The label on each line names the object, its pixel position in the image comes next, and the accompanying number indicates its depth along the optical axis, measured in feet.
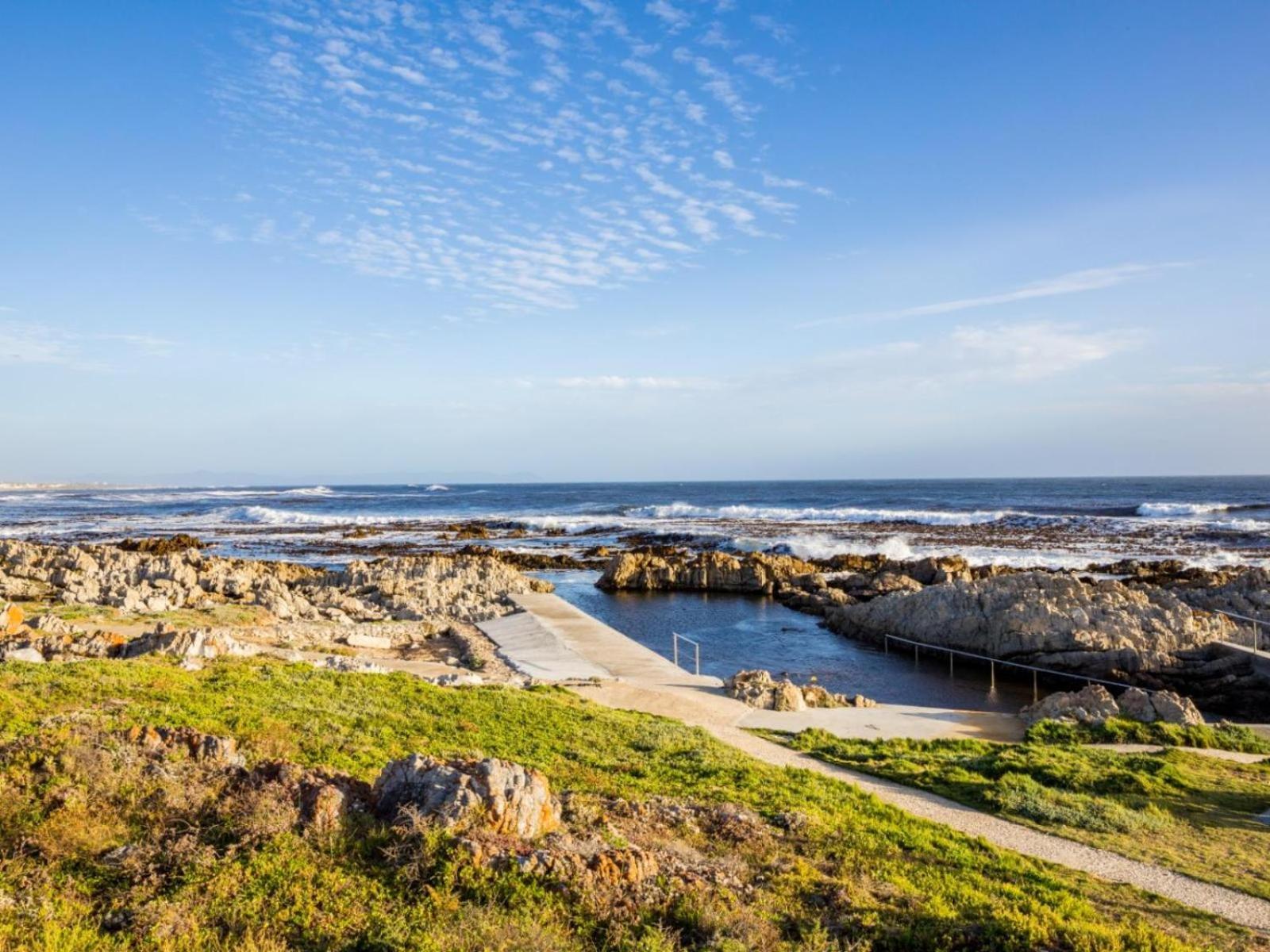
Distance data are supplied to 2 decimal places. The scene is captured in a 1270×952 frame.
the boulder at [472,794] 23.73
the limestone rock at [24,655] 45.65
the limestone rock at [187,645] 53.78
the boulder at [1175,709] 55.06
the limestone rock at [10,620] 54.03
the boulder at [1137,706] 56.24
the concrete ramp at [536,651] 69.97
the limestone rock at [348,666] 56.90
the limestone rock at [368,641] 78.95
